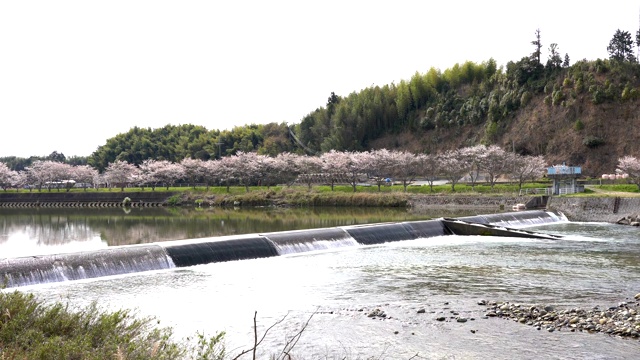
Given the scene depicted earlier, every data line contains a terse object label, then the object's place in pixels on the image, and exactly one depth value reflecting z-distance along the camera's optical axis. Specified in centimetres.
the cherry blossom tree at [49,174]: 9531
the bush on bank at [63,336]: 782
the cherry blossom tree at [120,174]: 9474
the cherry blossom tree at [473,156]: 6116
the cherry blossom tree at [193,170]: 8238
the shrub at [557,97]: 7506
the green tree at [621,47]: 7800
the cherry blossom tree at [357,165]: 6869
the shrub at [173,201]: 7164
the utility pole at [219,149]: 10798
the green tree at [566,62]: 8038
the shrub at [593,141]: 6888
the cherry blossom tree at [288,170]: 7800
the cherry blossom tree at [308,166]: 7469
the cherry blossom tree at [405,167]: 6406
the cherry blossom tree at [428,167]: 6338
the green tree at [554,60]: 8031
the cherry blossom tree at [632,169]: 4738
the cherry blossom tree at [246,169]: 7762
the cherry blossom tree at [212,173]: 8119
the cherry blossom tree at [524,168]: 5484
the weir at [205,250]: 1794
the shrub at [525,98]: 8031
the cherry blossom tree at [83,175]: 10119
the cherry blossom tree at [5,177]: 9650
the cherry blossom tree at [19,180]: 10000
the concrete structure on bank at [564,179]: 4497
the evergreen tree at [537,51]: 8181
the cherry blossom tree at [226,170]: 7900
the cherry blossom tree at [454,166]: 5956
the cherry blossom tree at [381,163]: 6875
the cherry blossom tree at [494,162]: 5804
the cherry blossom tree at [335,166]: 7069
